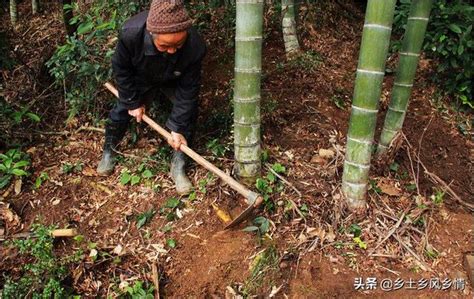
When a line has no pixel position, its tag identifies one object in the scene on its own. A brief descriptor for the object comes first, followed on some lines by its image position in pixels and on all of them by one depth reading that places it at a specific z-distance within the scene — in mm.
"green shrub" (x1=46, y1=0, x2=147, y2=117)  4047
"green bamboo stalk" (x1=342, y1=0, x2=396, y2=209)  2656
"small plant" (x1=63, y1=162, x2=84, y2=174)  3904
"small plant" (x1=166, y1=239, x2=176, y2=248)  3125
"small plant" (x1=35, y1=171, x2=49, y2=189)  3748
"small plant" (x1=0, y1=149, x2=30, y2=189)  3656
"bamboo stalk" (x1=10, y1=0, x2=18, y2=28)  6059
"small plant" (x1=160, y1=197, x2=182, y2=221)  3368
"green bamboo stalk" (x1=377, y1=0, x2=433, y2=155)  3076
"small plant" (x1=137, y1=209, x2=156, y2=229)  3322
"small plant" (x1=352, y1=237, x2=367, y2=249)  3025
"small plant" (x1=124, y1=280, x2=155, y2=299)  2766
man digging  2986
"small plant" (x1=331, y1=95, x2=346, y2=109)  4469
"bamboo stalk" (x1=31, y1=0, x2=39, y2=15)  6584
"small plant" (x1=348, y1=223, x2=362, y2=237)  3107
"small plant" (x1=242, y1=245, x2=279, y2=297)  2817
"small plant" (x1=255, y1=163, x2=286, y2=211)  3262
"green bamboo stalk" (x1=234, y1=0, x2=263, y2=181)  2818
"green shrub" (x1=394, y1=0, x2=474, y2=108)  4551
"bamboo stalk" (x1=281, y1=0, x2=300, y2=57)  4887
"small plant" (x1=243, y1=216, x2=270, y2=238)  3109
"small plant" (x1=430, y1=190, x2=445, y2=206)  3301
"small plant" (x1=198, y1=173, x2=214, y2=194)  3486
